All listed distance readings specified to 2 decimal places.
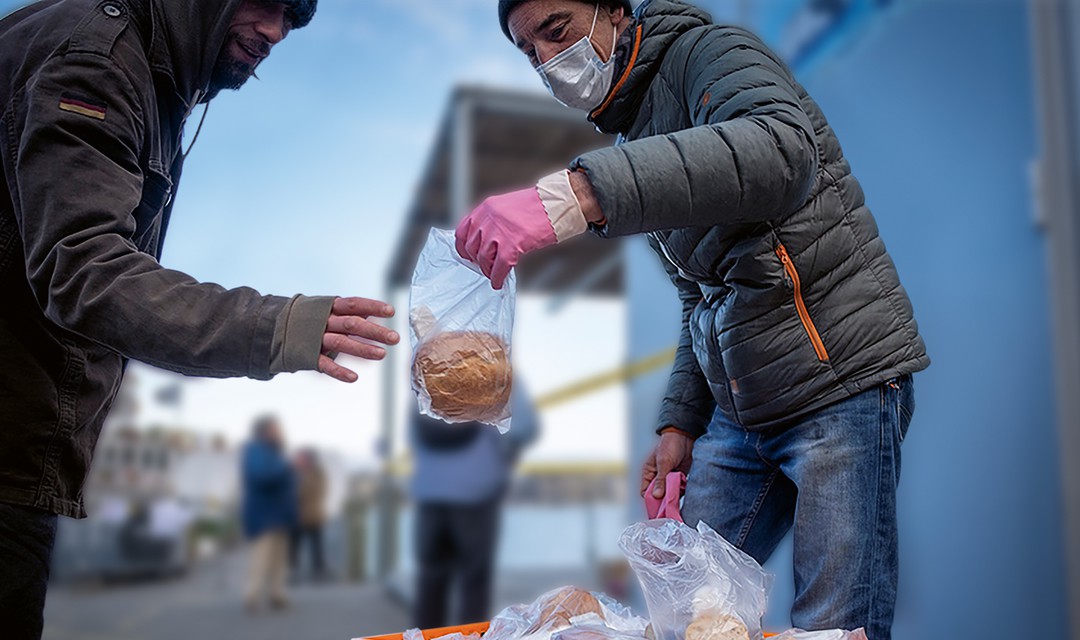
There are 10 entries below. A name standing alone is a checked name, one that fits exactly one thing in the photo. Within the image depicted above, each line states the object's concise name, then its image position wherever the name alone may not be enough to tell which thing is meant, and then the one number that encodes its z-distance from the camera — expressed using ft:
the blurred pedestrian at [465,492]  10.75
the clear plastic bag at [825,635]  2.91
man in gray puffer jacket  2.74
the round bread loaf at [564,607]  3.26
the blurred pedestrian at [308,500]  17.33
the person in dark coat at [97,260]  2.76
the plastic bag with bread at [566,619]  3.13
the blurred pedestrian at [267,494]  16.07
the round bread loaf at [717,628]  2.87
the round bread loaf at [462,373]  3.25
